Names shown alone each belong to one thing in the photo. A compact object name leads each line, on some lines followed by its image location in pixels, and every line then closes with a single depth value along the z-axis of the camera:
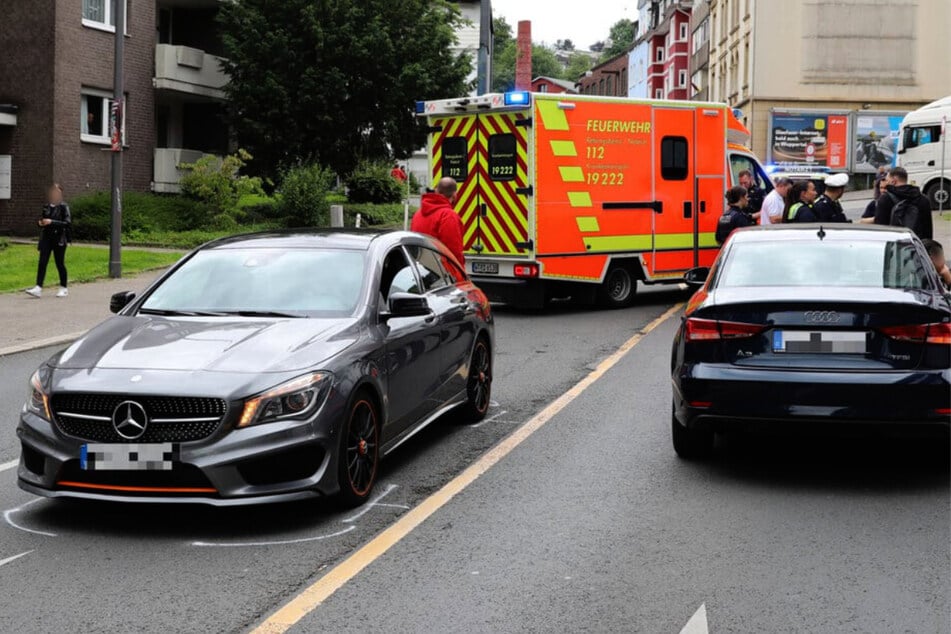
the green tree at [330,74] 33.78
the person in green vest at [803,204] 14.48
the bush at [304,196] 31.00
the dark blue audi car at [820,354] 6.93
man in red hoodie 13.88
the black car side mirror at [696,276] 9.30
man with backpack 13.43
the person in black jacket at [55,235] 18.34
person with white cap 14.61
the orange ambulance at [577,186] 16.70
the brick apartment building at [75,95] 29.16
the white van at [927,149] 37.22
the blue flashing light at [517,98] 16.30
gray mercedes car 5.92
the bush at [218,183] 29.66
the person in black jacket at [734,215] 15.73
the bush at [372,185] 38.88
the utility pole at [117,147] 20.61
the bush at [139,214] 28.23
